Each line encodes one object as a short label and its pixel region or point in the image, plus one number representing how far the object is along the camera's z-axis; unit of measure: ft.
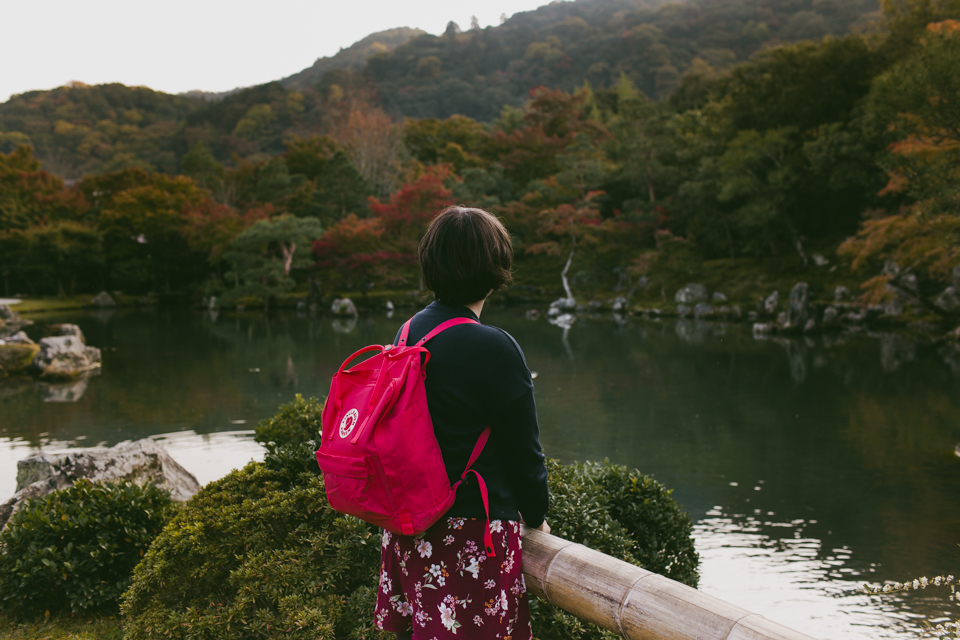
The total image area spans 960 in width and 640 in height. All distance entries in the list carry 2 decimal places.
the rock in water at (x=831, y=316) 49.11
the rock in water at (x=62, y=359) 33.60
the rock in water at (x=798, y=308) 48.03
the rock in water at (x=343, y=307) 71.36
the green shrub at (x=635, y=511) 7.89
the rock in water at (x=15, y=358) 34.86
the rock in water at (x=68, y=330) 37.04
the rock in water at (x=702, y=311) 59.04
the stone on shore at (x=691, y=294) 62.64
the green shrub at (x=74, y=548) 8.37
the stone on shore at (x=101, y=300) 85.81
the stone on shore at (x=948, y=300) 43.93
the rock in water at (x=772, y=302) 53.67
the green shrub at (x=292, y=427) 9.29
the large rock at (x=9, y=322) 42.88
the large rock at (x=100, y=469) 10.82
